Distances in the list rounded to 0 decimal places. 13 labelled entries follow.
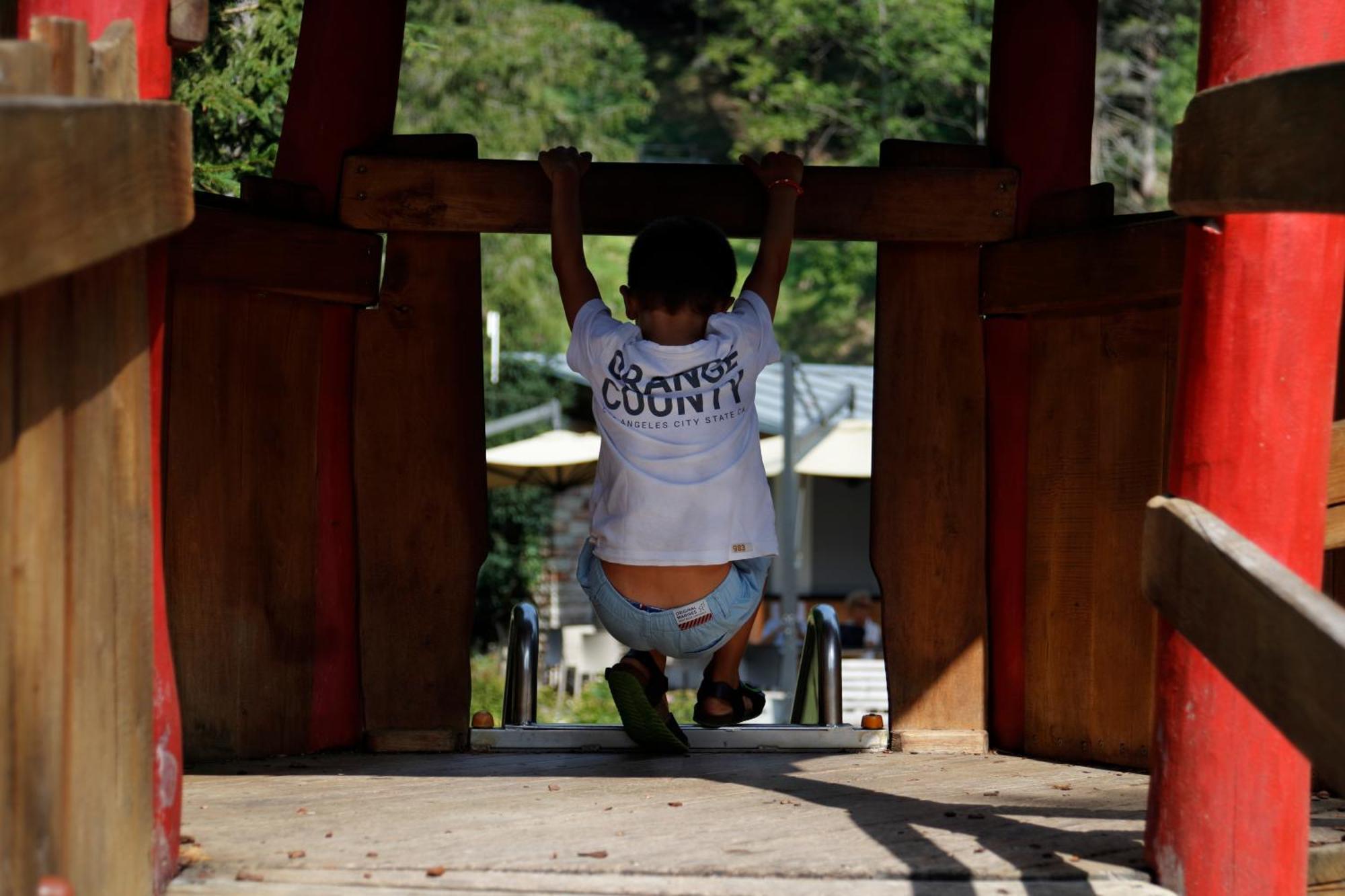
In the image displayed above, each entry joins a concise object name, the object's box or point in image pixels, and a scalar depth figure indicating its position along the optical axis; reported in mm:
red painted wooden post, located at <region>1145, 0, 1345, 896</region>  3223
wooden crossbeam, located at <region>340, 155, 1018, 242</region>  5051
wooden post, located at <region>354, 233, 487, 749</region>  5078
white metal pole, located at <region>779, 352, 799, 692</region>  15844
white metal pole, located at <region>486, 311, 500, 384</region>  20078
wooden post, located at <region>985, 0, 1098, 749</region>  5105
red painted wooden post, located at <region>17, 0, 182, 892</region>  3076
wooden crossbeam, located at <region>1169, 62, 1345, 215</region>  2486
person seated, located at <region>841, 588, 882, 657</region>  16828
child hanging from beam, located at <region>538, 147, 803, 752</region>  4547
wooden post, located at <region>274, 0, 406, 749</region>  4992
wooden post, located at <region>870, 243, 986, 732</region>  5145
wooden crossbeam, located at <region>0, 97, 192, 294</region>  2262
